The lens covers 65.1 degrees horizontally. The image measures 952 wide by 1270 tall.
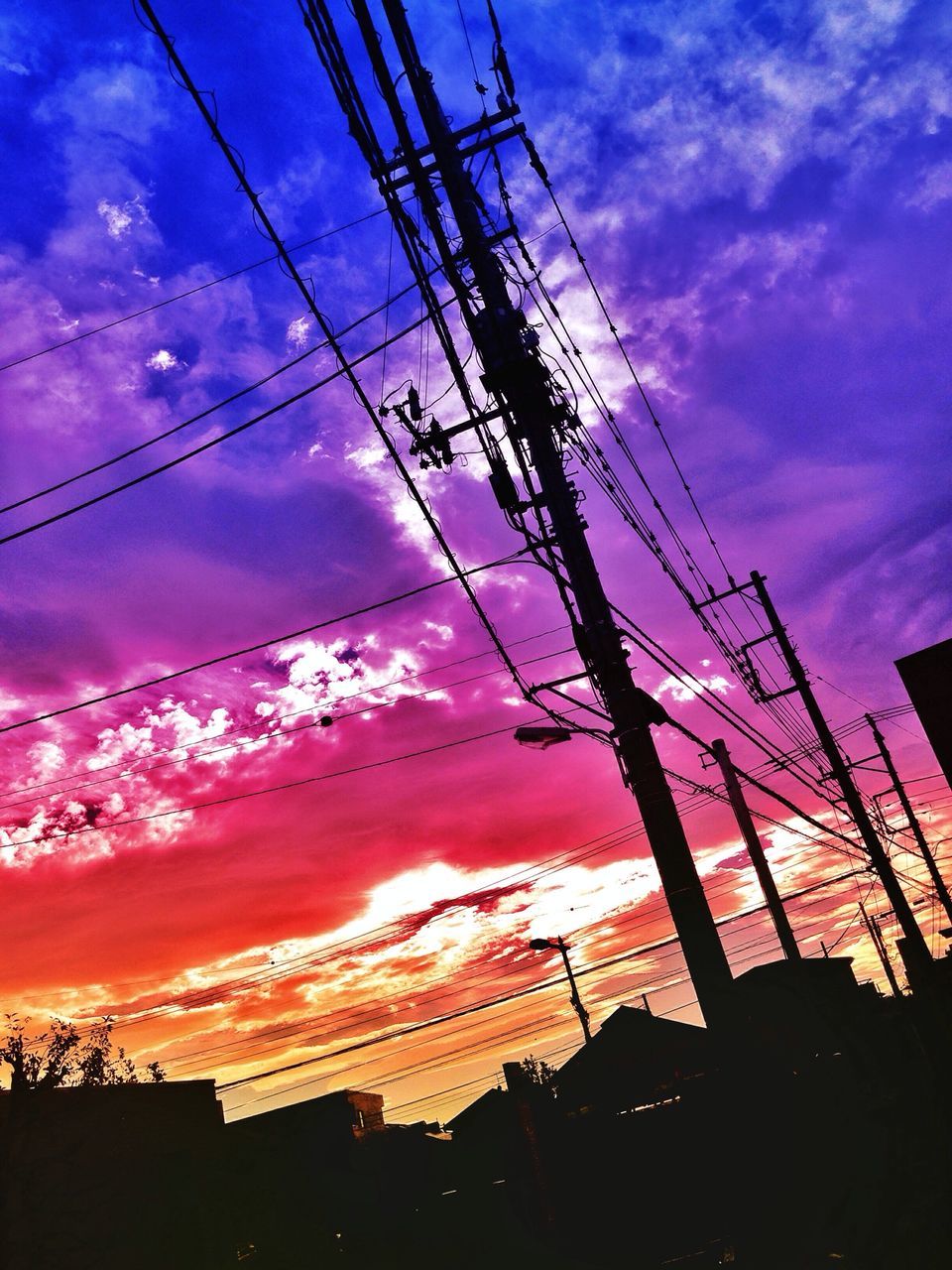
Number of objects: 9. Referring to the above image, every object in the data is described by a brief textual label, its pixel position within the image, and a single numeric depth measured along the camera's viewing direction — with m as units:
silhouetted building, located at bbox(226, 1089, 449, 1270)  28.19
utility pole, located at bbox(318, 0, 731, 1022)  10.77
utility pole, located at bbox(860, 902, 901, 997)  46.23
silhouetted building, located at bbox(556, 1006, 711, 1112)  34.00
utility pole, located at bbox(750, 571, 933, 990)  19.92
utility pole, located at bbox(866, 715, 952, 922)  35.44
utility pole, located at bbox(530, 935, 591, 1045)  33.06
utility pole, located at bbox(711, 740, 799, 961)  21.56
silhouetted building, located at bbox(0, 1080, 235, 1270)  25.34
